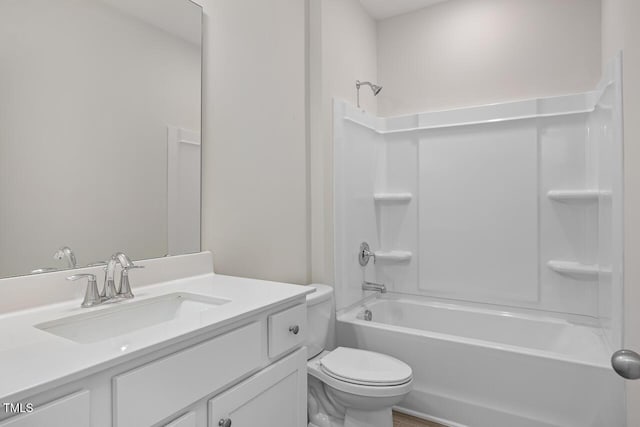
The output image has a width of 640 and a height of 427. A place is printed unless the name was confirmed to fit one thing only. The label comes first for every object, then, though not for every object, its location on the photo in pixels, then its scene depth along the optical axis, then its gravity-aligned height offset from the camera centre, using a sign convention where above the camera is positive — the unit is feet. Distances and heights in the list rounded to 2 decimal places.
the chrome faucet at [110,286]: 4.12 -0.85
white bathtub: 5.26 -2.54
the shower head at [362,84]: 8.27 +2.97
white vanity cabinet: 2.47 -1.46
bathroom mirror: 4.03 +1.13
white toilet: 5.15 -2.46
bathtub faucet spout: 8.25 -1.67
